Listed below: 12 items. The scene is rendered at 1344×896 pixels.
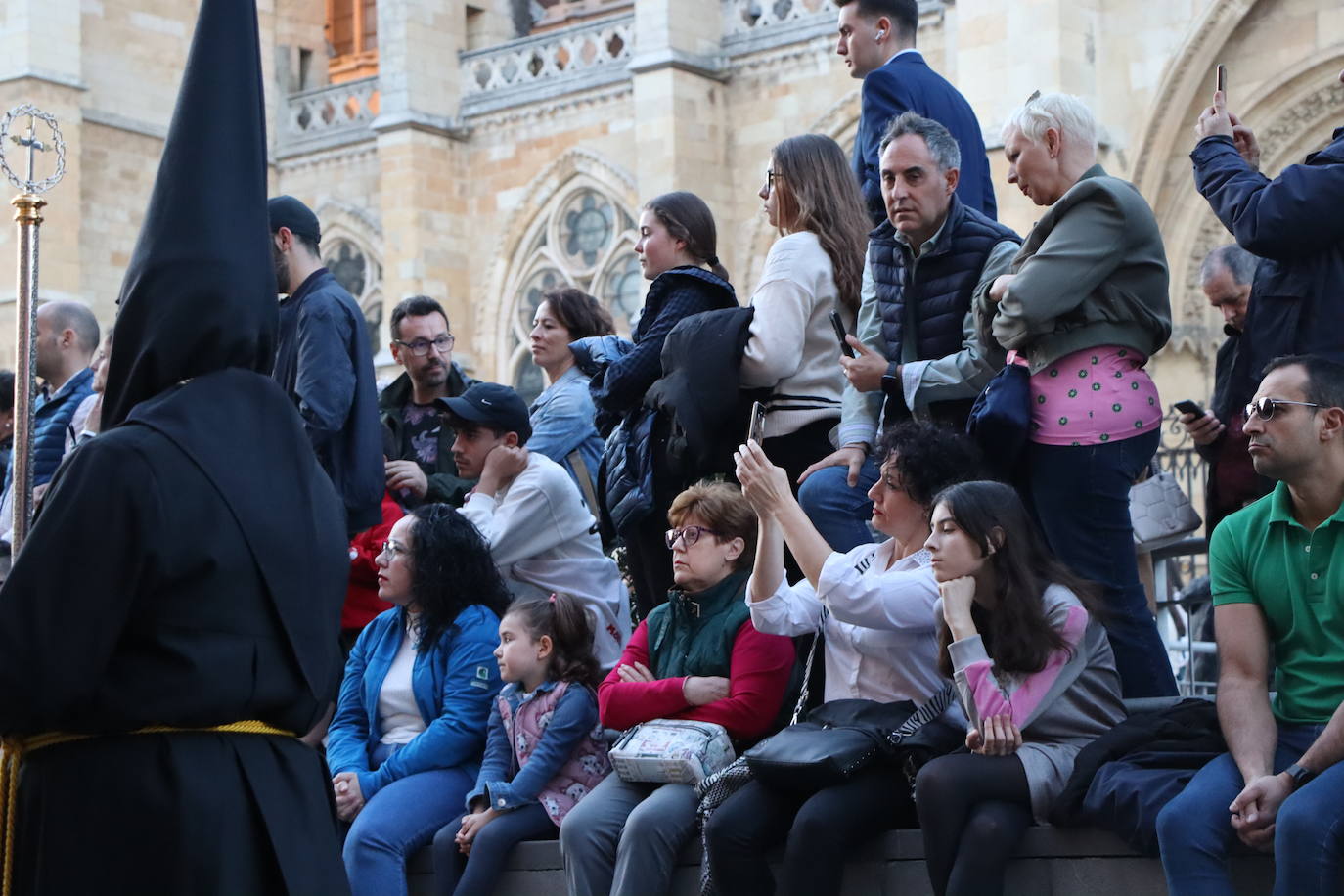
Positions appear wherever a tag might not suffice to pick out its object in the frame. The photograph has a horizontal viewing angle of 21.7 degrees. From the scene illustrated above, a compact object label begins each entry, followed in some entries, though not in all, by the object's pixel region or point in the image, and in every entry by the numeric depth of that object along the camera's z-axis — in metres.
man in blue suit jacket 11.81
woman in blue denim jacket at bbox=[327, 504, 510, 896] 11.41
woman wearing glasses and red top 9.89
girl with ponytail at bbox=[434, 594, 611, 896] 10.91
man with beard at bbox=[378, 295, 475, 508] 14.05
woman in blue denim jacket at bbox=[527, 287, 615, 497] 14.11
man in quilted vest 10.45
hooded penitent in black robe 6.35
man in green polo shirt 8.02
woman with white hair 9.74
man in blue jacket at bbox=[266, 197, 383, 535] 12.26
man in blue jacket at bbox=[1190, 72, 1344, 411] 9.67
